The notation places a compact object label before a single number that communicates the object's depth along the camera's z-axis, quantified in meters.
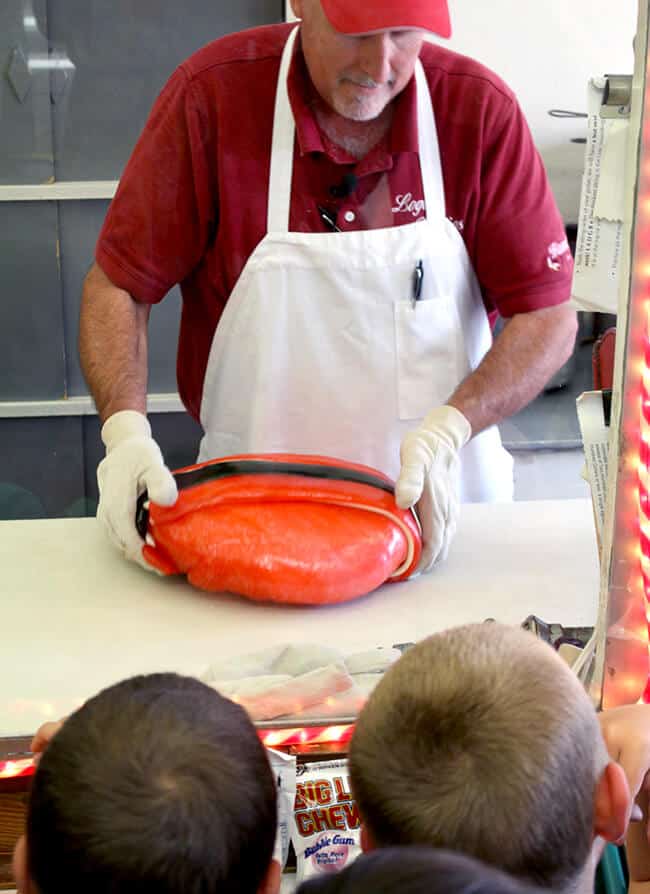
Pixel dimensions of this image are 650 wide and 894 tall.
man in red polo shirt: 1.85
